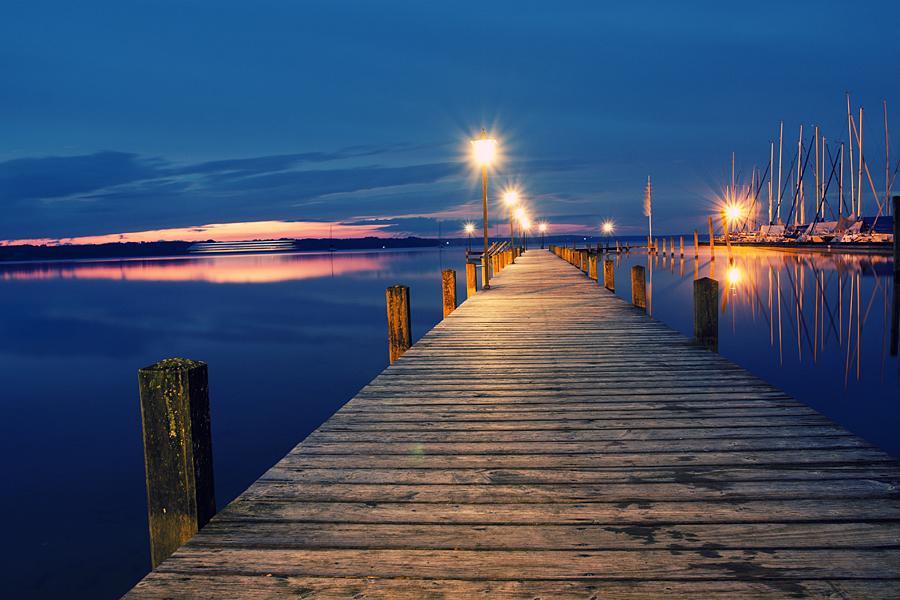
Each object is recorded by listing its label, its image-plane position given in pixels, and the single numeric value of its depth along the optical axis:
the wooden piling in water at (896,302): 16.82
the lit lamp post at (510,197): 39.25
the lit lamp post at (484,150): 16.48
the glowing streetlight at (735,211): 94.95
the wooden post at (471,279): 18.71
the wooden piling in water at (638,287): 13.05
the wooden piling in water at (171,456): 3.00
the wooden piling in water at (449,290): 14.16
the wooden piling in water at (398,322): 9.22
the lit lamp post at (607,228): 144.80
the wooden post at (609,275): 18.73
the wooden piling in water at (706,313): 7.71
